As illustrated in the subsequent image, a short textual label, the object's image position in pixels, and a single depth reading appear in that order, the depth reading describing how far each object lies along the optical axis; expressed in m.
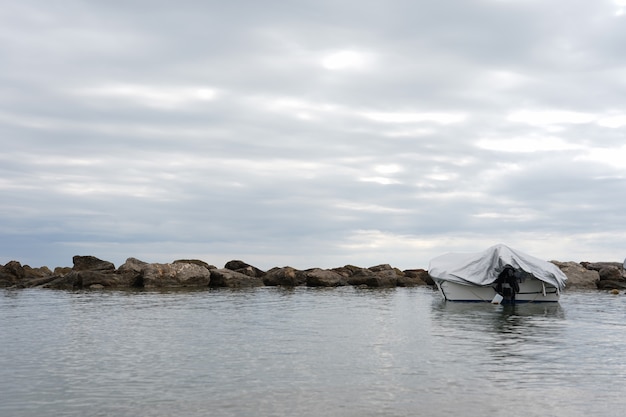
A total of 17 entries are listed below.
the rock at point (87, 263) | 64.19
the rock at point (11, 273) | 64.19
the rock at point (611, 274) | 64.88
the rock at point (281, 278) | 64.69
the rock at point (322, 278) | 64.19
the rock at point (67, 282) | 57.38
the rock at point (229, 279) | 60.44
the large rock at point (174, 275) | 56.50
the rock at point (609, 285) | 62.91
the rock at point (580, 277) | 64.06
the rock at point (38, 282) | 59.84
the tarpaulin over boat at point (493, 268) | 38.56
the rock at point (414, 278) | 68.31
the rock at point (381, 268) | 73.09
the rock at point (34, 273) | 67.85
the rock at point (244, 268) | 66.94
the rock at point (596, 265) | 74.26
